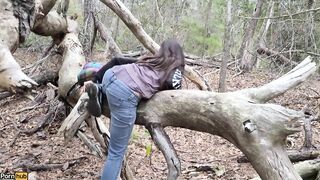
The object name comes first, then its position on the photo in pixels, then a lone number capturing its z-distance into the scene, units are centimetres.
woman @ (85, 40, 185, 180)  364
